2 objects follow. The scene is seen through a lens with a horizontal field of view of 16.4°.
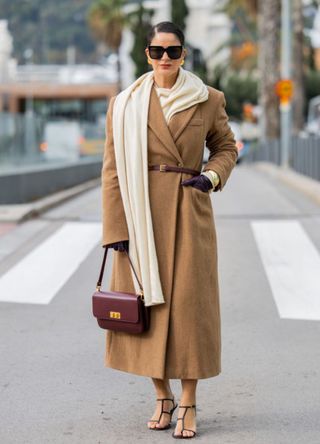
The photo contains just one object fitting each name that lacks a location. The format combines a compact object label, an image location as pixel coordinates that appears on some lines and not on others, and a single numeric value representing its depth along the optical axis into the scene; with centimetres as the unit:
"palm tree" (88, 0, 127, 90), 6588
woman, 478
